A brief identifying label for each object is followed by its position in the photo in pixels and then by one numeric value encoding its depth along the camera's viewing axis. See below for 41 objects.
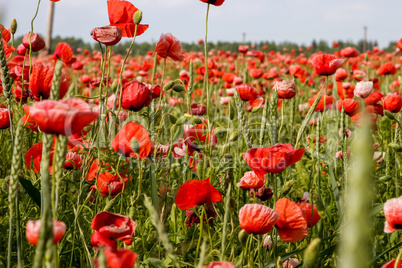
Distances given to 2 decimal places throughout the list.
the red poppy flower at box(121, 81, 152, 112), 1.75
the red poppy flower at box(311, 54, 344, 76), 1.95
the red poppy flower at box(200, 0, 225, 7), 1.81
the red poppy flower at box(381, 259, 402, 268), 1.29
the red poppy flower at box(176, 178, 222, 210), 1.50
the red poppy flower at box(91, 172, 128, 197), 1.64
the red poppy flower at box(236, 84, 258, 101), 2.33
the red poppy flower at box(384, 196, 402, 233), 1.39
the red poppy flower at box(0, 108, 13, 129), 1.79
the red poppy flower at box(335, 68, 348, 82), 3.35
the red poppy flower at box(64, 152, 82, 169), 1.74
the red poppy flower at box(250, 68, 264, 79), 4.12
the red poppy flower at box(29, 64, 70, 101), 1.68
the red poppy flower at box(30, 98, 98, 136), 1.20
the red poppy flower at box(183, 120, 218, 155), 1.81
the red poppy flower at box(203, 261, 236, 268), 1.24
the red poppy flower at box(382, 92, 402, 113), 2.20
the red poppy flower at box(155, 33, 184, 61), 1.85
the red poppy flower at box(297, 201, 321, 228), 1.61
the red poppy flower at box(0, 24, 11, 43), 2.01
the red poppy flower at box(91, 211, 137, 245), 1.34
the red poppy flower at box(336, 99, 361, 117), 2.20
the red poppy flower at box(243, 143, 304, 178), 1.48
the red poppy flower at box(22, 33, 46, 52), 1.99
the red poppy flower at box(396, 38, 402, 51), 3.98
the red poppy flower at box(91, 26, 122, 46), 1.68
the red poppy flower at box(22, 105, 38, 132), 1.72
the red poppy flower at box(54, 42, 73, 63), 2.09
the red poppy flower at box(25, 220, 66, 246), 1.23
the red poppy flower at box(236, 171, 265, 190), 1.58
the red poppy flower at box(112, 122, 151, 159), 1.65
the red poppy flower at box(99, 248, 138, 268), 1.20
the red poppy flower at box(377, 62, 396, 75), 4.11
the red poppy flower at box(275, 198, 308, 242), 1.49
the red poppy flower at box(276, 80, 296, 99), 1.96
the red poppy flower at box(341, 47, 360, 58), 4.24
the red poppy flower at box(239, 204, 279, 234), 1.39
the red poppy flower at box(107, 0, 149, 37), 1.77
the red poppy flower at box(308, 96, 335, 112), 2.32
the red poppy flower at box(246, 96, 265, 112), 2.41
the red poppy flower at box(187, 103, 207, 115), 2.45
